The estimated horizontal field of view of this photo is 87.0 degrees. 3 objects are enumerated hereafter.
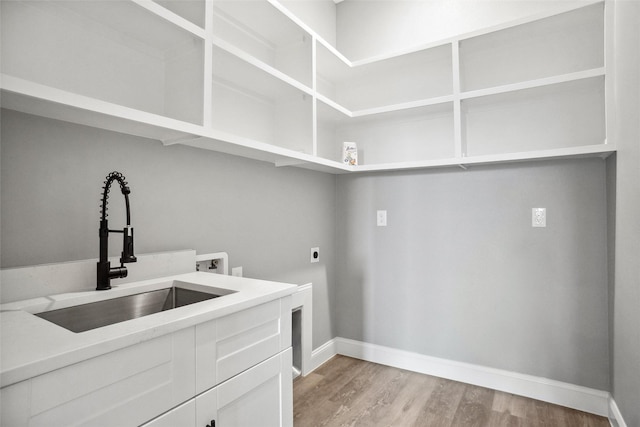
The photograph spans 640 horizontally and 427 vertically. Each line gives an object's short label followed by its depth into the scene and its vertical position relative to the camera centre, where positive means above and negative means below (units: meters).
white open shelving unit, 1.22 +0.72
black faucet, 1.20 -0.13
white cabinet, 0.70 -0.44
